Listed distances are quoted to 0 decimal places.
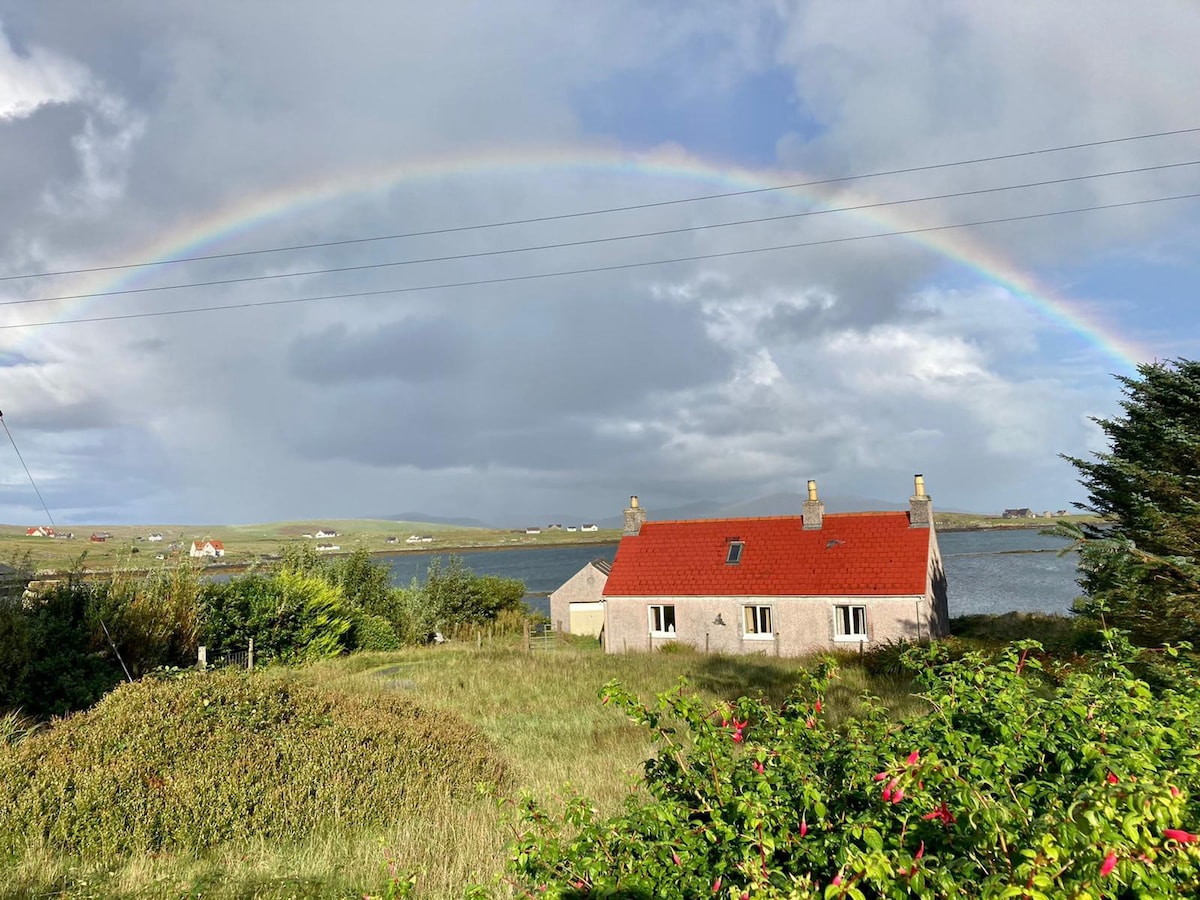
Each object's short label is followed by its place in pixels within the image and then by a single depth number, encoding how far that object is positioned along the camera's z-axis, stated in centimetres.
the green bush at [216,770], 745
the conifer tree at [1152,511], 1229
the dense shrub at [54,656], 1420
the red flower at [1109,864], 223
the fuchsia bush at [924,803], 250
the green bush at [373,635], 2972
